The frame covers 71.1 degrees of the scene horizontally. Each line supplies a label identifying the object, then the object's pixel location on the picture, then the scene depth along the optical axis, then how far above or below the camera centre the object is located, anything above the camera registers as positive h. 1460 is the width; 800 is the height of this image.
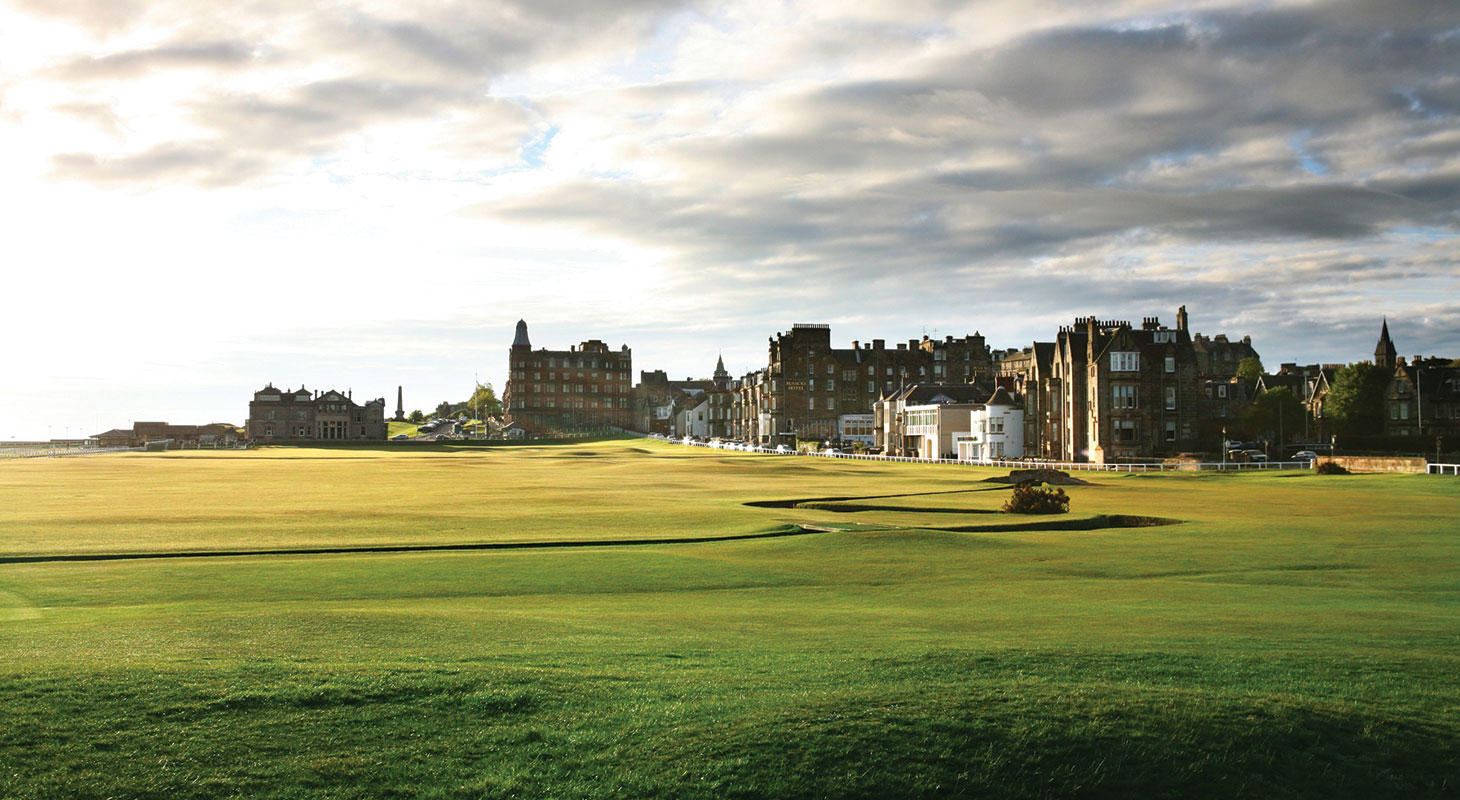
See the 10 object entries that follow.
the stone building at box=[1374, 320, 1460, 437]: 115.88 +2.16
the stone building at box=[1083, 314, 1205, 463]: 103.81 +2.60
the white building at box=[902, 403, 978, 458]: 124.67 -0.10
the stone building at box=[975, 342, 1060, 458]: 116.05 +2.56
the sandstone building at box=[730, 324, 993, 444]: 182.88 +10.04
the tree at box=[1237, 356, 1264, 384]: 162.12 +8.51
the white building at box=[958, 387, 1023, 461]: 116.12 -0.35
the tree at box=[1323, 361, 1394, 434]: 115.38 +2.45
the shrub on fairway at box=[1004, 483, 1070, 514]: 46.03 -3.41
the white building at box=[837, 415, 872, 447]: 180.38 +0.17
